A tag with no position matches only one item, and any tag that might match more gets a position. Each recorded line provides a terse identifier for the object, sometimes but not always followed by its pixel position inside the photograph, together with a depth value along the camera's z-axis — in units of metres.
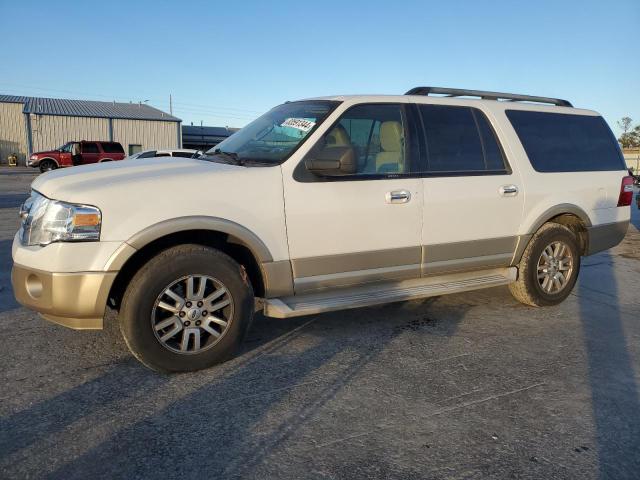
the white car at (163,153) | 15.89
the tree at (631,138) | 77.38
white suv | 3.12
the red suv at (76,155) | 26.42
